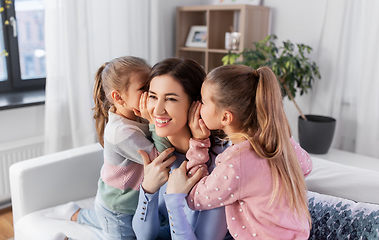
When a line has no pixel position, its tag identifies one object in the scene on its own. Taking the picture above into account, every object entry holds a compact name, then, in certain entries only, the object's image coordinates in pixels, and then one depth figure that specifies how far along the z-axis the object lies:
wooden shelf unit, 2.84
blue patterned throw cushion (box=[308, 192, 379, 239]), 1.06
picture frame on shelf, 3.18
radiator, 2.32
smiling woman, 1.01
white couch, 1.34
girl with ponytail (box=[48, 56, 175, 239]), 1.18
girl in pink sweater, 0.92
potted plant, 2.44
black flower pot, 2.44
